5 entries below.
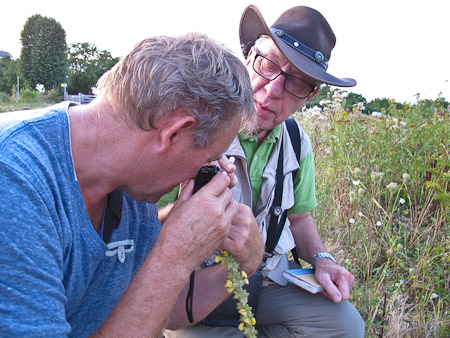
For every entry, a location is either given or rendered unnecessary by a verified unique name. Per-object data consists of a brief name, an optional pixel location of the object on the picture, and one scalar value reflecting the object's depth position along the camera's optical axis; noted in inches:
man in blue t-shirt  41.9
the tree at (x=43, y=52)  1777.8
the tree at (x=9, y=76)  1827.0
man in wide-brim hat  88.4
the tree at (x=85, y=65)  1621.6
